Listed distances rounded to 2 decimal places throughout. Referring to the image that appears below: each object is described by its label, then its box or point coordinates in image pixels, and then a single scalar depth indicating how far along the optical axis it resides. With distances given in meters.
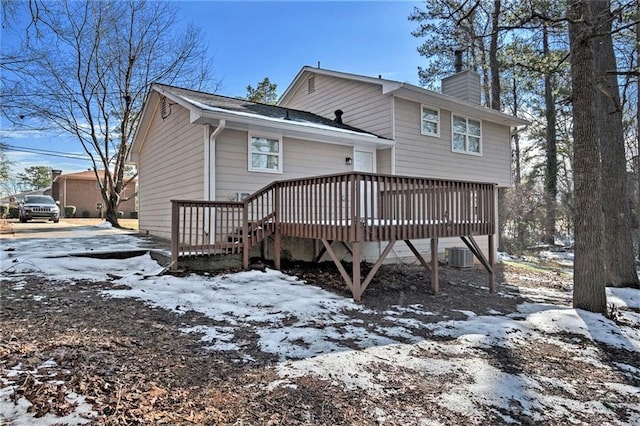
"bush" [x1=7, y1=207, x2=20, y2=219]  24.88
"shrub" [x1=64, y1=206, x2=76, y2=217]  28.72
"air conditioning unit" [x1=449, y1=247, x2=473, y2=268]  10.58
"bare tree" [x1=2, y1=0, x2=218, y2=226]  16.42
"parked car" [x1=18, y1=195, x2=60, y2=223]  17.89
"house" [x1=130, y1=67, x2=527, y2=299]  6.72
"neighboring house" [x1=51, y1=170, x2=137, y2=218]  29.60
